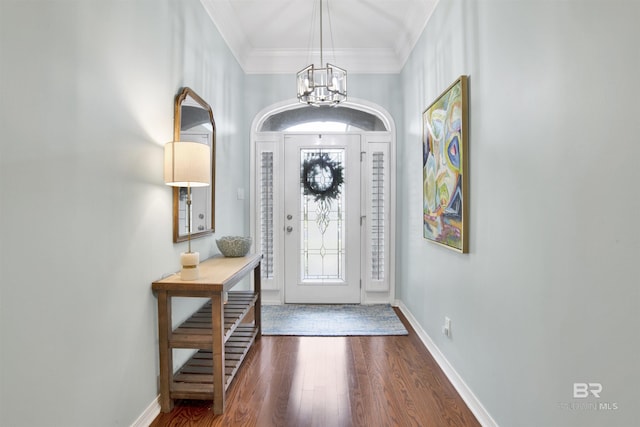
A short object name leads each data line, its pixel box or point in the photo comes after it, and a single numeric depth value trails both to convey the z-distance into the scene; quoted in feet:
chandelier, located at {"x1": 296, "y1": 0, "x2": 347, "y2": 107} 8.48
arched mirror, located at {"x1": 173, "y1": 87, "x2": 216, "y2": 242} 7.26
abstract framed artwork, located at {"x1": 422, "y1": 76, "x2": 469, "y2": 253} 6.80
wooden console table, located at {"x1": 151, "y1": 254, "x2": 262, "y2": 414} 6.32
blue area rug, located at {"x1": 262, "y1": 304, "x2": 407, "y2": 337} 10.52
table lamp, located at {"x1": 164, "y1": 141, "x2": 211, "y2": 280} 6.31
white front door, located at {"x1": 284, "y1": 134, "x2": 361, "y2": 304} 13.20
